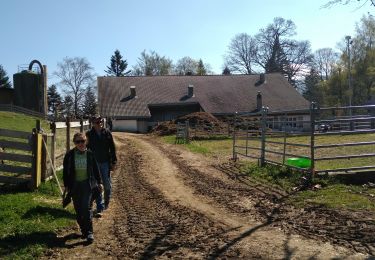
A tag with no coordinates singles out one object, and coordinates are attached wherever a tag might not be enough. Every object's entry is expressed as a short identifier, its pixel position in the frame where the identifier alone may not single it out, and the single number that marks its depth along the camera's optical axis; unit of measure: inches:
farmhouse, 2193.7
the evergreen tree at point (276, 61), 2962.8
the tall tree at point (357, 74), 2711.6
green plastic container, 507.6
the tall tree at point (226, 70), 3122.5
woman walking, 291.5
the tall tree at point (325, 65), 3398.1
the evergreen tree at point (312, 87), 3205.7
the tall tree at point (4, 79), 3305.1
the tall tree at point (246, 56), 3053.6
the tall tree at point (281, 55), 2950.3
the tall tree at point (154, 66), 3794.3
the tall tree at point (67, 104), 3398.1
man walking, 359.3
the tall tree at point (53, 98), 3553.2
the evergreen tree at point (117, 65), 4045.3
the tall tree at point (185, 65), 3960.6
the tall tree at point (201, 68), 3858.3
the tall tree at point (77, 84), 3629.9
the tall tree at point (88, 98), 3335.6
